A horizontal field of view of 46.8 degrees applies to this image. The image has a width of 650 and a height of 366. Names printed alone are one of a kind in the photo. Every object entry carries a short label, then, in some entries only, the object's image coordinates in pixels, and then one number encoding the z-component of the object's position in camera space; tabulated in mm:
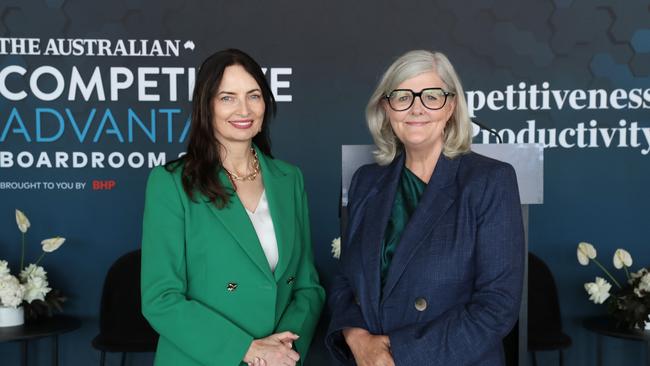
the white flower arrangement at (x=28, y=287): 3668
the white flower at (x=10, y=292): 3654
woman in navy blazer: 1850
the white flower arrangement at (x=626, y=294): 3660
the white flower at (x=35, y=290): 3777
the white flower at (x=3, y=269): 3717
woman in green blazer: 2105
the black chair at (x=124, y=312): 3867
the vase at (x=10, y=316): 3705
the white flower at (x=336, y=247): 3424
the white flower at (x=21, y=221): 3807
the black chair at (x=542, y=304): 4027
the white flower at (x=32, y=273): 3867
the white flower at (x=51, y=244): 3803
